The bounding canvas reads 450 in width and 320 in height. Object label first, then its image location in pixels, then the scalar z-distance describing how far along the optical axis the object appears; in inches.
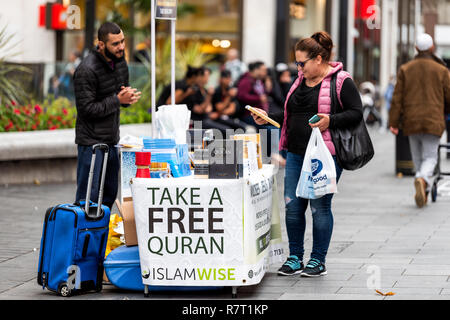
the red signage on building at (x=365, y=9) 1571.1
